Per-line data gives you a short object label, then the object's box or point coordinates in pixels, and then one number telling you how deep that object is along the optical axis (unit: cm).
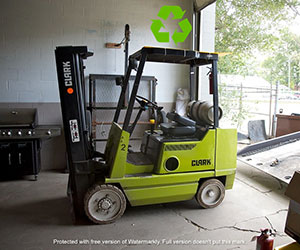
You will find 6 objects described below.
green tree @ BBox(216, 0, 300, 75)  942
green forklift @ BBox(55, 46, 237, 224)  307
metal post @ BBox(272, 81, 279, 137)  750
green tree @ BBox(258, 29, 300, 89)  1003
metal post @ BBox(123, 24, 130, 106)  499
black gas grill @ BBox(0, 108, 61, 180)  447
